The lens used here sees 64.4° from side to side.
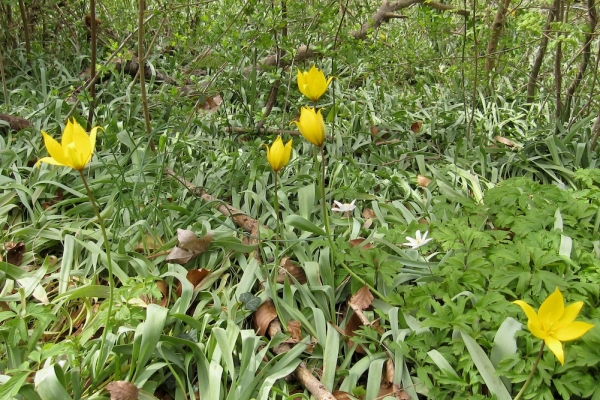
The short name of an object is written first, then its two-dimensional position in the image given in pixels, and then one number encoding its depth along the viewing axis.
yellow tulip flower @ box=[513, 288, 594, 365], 0.97
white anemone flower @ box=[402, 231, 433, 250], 1.61
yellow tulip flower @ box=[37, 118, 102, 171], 1.11
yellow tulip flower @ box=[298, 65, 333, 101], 1.58
